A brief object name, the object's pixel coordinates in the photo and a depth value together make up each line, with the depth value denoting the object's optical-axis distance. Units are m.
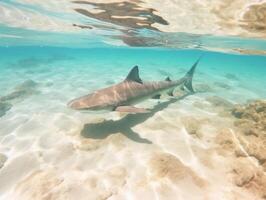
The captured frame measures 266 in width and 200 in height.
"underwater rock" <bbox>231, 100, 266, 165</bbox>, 5.20
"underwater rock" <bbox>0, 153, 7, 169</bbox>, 5.14
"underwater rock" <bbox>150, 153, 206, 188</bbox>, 4.41
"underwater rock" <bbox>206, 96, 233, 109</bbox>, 9.23
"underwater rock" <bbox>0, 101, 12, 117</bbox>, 8.40
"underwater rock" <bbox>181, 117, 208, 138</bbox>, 6.35
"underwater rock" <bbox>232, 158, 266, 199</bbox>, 4.17
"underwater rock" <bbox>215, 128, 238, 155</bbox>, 5.49
